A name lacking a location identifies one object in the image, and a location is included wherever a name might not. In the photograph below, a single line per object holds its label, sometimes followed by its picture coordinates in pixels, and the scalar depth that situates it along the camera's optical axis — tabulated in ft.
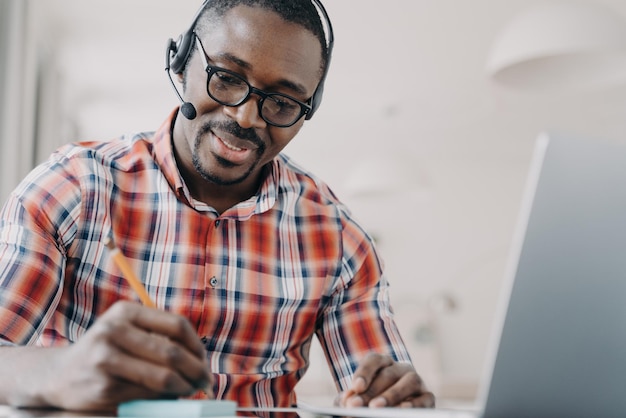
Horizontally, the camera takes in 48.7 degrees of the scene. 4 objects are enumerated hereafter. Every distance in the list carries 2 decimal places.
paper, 1.86
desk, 1.87
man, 3.15
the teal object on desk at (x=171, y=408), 1.86
